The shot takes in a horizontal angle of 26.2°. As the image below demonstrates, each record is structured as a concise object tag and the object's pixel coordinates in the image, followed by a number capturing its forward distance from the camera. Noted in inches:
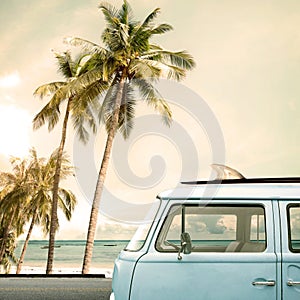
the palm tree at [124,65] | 1178.6
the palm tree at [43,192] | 1873.8
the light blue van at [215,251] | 218.2
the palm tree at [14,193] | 1907.0
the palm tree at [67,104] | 1202.6
